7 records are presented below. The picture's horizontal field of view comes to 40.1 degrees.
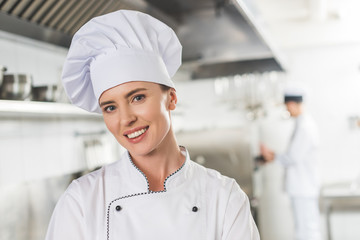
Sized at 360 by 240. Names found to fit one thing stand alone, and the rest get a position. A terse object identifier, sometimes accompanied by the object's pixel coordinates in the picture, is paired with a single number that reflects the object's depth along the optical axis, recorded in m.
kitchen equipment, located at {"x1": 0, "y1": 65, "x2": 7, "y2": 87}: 1.83
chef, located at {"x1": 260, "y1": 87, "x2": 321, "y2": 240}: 4.00
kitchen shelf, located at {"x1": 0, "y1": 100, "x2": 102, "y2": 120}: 1.80
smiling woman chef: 1.13
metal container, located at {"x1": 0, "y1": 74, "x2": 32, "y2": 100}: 1.87
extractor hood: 1.89
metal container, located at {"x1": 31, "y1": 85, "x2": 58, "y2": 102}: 2.15
